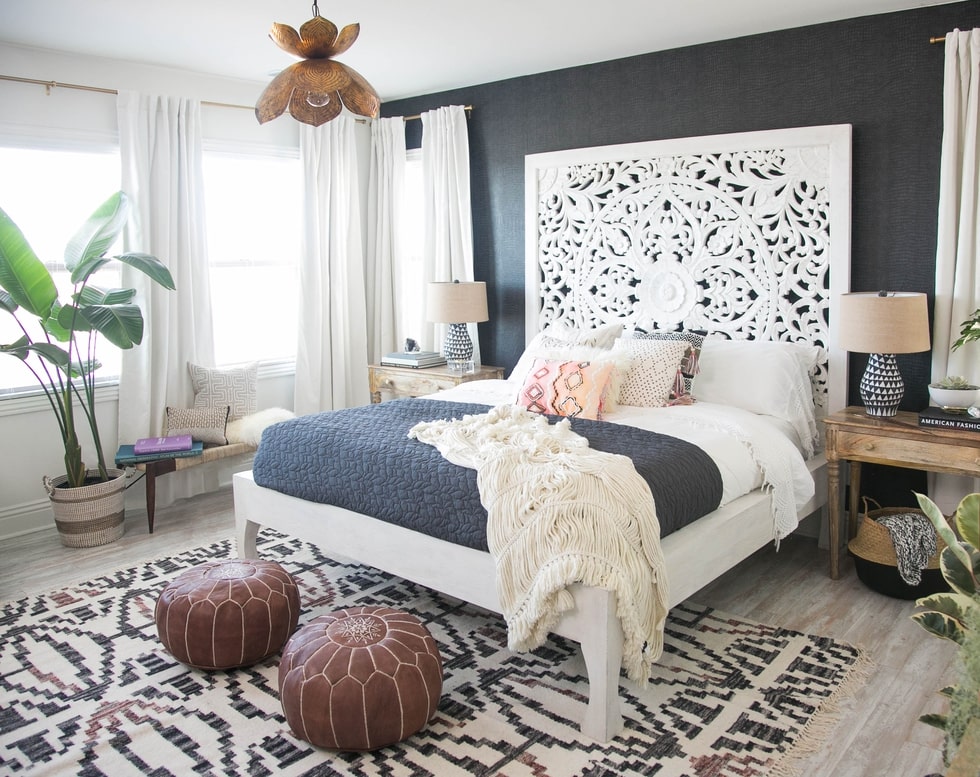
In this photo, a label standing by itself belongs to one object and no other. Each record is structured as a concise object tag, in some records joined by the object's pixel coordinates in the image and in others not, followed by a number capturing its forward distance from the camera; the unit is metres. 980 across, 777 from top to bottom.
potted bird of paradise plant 3.88
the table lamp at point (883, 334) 3.37
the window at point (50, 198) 4.34
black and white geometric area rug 2.35
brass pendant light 2.62
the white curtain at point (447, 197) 5.34
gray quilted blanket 2.81
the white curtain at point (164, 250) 4.62
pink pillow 3.70
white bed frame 2.74
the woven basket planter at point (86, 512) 4.08
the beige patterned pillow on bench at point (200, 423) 4.66
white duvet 3.26
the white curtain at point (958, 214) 3.48
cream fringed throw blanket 2.46
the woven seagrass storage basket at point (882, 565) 3.25
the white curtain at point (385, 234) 5.70
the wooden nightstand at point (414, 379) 5.10
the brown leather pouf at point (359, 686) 2.30
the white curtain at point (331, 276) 5.49
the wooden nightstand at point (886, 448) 3.20
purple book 4.36
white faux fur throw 4.72
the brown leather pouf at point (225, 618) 2.75
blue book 4.30
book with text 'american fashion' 3.21
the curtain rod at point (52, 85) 4.21
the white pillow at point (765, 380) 3.86
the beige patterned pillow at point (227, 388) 4.89
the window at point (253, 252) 5.23
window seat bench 4.30
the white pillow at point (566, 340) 4.30
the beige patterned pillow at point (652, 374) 3.87
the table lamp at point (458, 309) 5.02
